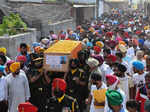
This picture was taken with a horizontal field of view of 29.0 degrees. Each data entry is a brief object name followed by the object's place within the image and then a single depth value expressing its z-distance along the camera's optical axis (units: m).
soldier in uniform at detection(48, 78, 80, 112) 4.33
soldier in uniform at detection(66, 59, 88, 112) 5.77
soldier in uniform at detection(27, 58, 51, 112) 5.92
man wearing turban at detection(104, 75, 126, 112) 4.72
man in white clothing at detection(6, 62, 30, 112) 5.58
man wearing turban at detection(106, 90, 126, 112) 3.83
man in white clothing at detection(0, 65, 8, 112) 5.47
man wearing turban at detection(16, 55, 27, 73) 6.49
